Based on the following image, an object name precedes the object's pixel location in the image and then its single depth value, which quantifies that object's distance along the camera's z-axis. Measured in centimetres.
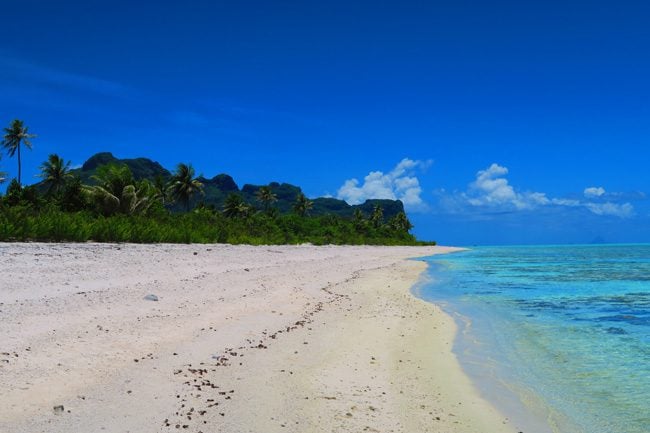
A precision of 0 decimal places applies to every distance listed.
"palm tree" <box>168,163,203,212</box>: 7562
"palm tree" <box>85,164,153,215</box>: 3825
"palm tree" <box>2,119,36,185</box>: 6988
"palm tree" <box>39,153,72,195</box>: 6825
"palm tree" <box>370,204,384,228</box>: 12350
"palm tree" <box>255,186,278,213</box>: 10762
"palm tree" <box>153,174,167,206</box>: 7700
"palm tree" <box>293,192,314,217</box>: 11444
